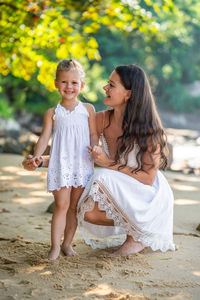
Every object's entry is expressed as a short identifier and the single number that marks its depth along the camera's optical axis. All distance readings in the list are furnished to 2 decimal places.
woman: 2.77
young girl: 2.68
